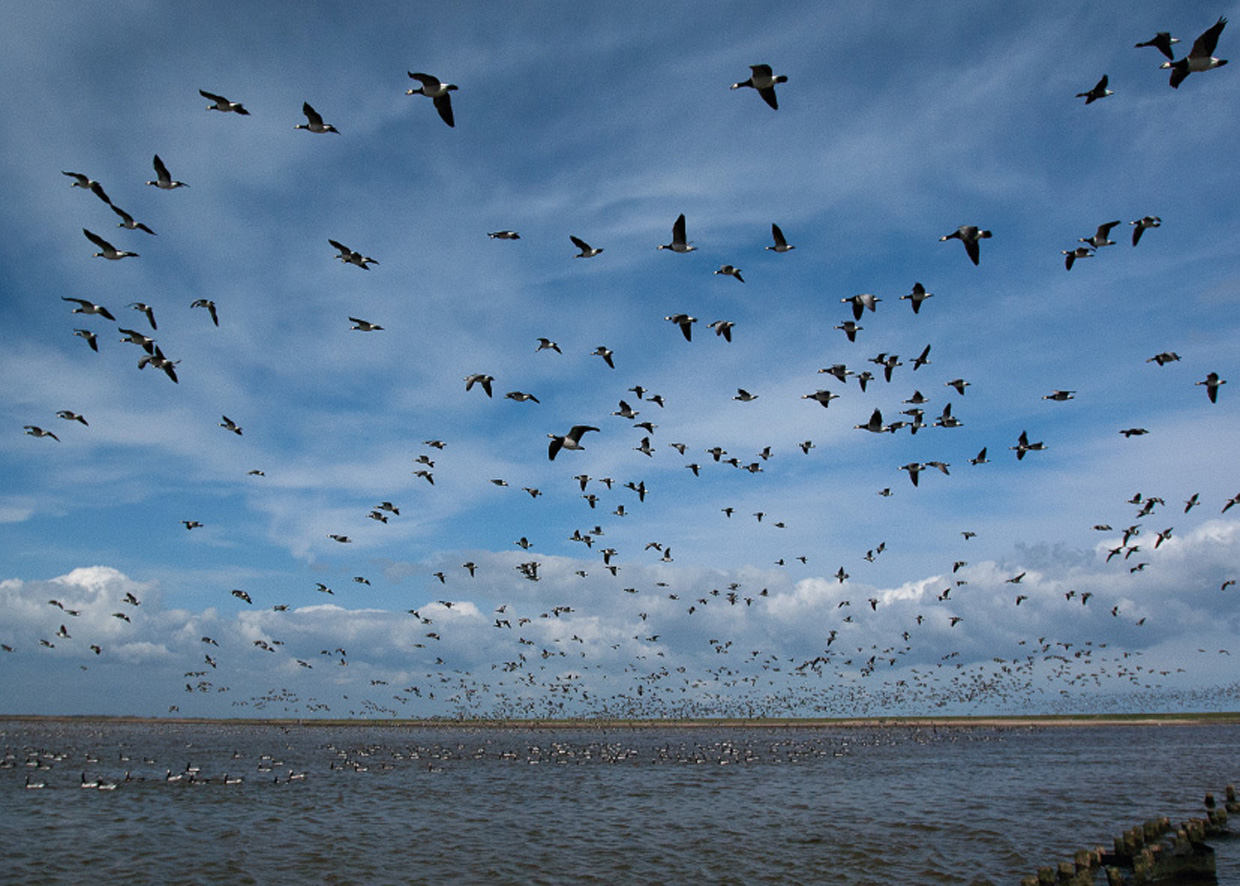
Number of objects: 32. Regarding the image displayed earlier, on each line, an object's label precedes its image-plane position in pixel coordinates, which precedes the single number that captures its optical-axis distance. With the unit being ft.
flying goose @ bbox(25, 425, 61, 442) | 104.17
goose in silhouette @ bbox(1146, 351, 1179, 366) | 98.78
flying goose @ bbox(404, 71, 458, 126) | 69.46
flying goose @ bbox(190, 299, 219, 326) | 96.24
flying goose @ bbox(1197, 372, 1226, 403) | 97.52
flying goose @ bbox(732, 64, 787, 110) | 70.28
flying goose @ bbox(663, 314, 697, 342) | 104.13
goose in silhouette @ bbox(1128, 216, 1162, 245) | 85.35
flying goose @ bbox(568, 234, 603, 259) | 96.43
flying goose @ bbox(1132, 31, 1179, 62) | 64.80
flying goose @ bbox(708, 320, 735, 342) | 102.37
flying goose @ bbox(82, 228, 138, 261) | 83.05
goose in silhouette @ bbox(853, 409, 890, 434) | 108.78
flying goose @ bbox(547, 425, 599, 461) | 74.32
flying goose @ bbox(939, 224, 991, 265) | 78.95
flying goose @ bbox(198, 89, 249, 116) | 76.95
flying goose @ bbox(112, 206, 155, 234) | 78.48
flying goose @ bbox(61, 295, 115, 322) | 86.84
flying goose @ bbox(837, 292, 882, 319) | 99.86
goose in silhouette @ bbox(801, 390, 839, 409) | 110.11
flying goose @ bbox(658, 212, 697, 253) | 86.43
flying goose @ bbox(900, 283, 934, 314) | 94.17
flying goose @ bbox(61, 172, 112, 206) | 78.33
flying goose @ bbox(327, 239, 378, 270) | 90.94
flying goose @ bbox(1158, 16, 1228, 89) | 61.82
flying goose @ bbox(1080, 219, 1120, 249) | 84.39
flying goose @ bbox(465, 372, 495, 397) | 108.17
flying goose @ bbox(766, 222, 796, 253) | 92.48
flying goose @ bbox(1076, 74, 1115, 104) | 70.74
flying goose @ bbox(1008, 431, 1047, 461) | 112.57
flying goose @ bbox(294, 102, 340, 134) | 78.60
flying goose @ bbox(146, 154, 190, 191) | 81.05
